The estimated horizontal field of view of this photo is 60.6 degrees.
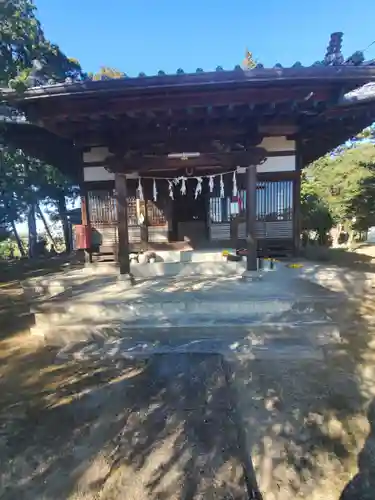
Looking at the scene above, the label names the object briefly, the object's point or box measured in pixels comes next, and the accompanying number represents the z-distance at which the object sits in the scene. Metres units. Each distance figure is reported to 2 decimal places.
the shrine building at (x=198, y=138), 4.82
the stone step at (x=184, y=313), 5.05
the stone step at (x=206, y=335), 4.59
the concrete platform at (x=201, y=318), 4.63
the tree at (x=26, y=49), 5.49
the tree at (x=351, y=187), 15.66
